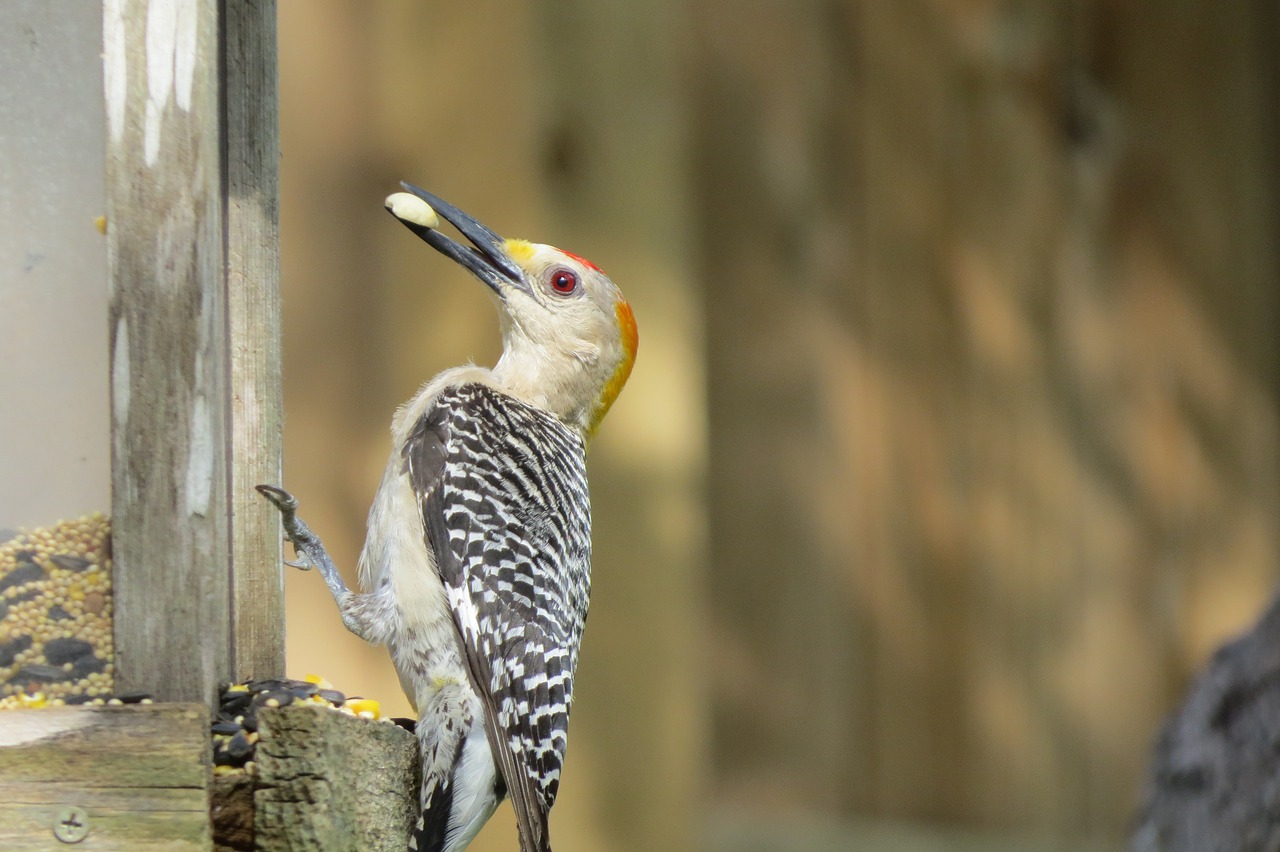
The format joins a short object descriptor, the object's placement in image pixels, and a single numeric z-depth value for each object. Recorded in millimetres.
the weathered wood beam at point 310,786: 5160
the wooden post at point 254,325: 5914
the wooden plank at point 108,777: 4656
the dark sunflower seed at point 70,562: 5437
